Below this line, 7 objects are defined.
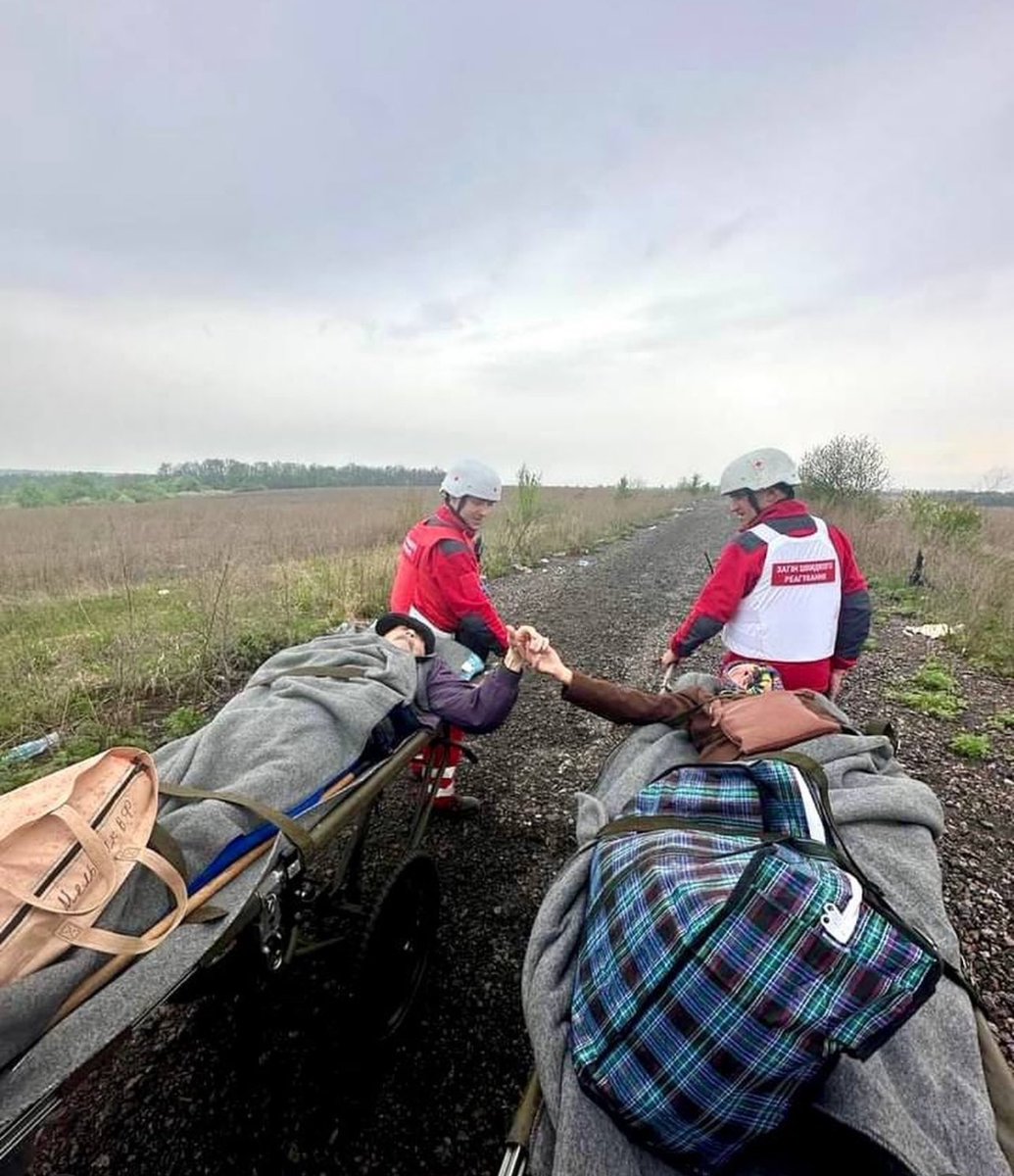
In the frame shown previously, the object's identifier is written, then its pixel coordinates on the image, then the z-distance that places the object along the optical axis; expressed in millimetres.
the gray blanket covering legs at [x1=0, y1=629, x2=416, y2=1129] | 1085
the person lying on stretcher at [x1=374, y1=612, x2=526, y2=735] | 2598
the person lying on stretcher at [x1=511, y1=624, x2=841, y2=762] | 2182
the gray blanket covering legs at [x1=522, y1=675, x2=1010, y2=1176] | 1021
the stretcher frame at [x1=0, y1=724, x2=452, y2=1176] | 1082
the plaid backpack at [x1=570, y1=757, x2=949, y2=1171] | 972
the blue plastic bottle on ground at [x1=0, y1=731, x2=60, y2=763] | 3732
